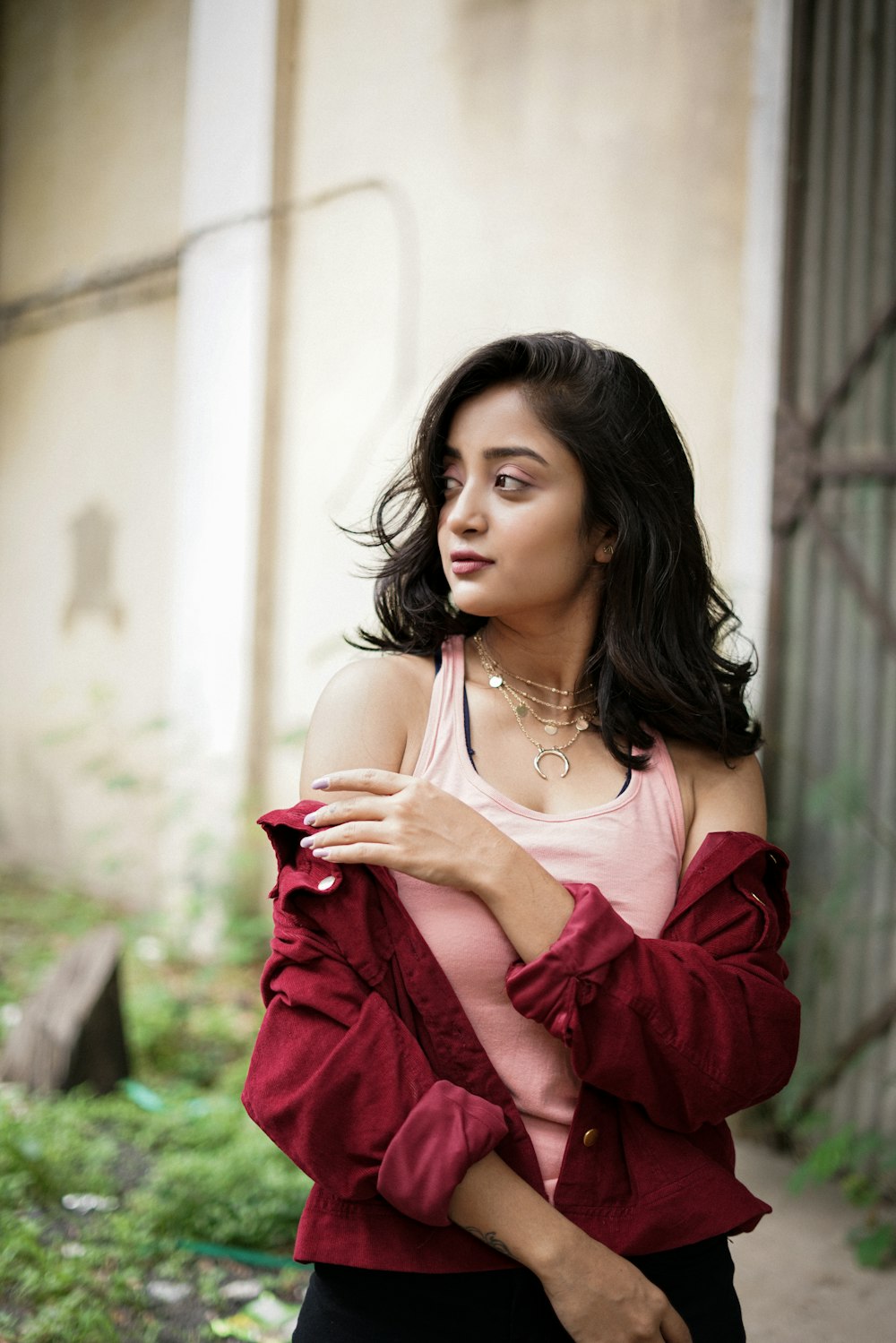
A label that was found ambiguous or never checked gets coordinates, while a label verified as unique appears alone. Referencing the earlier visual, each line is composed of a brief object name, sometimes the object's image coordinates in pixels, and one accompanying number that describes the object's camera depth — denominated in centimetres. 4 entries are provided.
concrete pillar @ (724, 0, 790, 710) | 394
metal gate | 379
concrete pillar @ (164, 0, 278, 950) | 614
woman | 150
